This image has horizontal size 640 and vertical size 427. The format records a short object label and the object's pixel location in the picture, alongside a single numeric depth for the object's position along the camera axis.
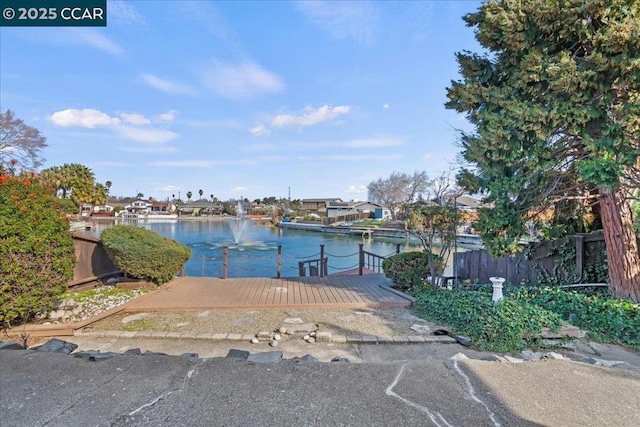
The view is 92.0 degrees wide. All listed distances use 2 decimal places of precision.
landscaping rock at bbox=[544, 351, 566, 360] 2.78
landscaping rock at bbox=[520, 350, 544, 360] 2.93
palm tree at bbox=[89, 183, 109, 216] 36.17
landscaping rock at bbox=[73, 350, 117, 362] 2.64
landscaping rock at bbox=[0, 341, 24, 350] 2.96
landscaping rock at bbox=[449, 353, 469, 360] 2.76
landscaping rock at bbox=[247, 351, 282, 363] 2.55
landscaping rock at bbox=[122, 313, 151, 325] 4.30
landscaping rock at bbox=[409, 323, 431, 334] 3.83
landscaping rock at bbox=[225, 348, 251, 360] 2.71
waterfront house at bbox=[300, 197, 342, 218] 60.14
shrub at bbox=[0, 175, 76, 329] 3.54
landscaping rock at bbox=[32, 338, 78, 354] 2.94
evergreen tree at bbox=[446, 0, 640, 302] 3.45
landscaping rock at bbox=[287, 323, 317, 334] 3.90
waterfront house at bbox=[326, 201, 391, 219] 48.61
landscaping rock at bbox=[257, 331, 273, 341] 3.67
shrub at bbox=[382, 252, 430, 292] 5.99
